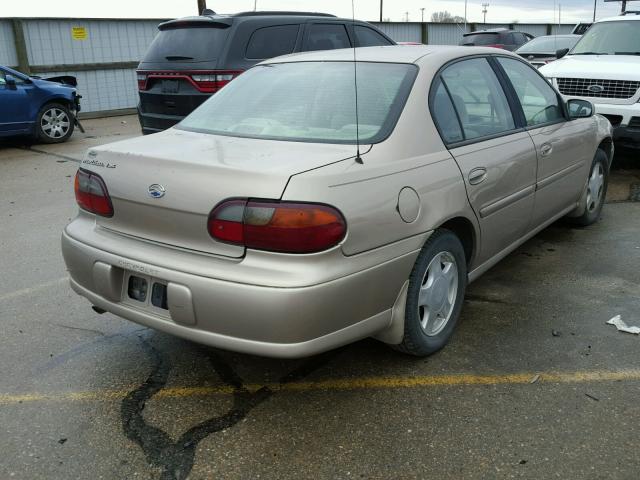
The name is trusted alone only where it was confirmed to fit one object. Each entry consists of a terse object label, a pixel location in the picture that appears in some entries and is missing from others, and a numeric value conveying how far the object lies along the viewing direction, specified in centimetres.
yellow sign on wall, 1467
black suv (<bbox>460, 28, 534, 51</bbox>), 1718
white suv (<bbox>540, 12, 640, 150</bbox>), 739
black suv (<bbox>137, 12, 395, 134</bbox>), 754
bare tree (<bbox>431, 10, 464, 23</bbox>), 2590
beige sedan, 258
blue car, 1017
